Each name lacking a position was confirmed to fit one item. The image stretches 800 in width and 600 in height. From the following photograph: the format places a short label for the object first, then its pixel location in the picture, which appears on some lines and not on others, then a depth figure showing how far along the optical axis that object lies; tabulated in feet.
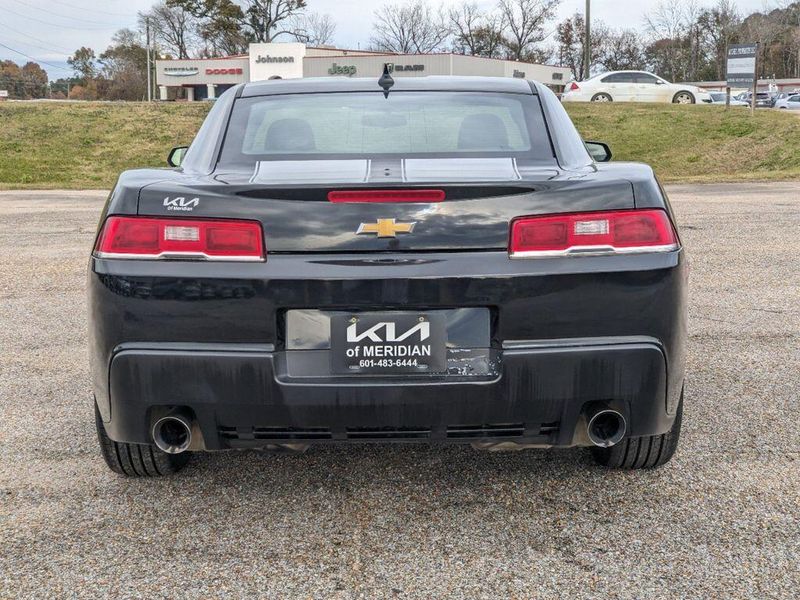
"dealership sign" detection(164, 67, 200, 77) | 215.31
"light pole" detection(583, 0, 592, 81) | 154.71
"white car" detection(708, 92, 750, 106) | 162.20
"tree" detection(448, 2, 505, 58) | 282.56
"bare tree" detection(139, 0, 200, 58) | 281.54
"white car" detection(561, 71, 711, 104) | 117.60
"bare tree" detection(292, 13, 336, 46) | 256.32
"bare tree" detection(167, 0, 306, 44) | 252.42
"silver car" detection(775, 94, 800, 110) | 162.30
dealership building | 181.68
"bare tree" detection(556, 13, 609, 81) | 279.28
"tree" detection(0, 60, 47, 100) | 304.30
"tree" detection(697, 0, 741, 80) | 278.26
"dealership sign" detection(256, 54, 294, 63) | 195.42
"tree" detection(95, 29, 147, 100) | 310.45
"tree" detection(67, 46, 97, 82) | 390.44
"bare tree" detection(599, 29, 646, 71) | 282.56
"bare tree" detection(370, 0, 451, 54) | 295.07
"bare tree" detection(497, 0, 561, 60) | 276.00
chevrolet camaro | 8.39
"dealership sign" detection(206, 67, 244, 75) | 209.56
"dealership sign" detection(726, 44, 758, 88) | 83.92
